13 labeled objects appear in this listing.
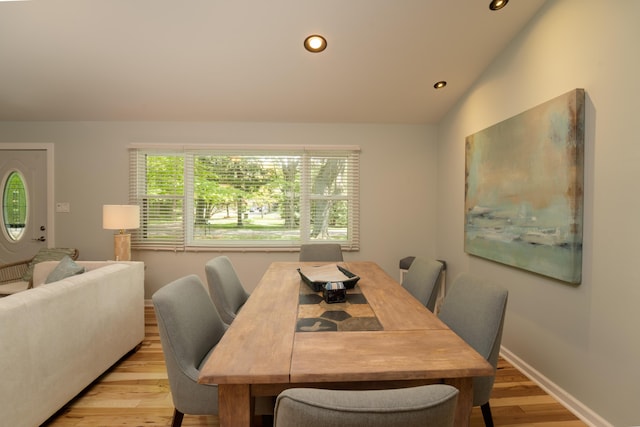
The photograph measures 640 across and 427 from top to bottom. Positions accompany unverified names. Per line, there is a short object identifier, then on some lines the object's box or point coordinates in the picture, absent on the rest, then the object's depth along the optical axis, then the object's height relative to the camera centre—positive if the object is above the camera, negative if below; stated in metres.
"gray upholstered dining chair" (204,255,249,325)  1.96 -0.52
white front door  3.87 +0.07
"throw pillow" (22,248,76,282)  3.49 -0.53
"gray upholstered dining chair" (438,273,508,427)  1.37 -0.50
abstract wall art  1.92 +0.16
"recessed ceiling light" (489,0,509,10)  2.21 +1.46
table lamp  3.21 -0.14
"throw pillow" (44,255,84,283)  2.23 -0.45
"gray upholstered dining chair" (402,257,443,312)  1.95 -0.46
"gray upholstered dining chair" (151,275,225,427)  1.31 -0.62
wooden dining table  0.93 -0.48
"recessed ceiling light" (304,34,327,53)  2.61 +1.40
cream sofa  1.51 -0.76
